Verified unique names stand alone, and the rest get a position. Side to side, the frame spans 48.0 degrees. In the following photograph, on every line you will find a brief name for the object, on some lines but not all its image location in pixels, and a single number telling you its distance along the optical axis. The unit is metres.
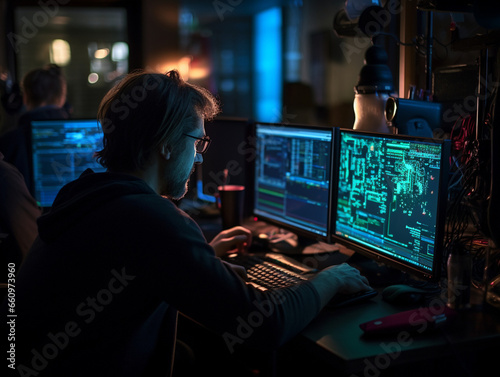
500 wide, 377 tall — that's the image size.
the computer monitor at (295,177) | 1.86
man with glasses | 1.15
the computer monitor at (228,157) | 2.33
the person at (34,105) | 3.12
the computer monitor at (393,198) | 1.40
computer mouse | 1.42
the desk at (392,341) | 1.17
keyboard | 1.45
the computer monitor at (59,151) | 2.53
